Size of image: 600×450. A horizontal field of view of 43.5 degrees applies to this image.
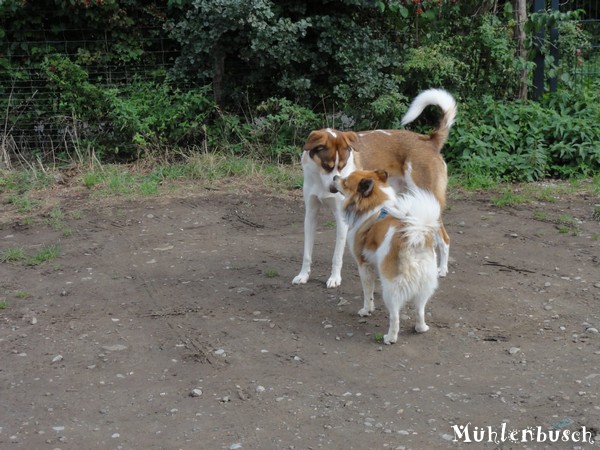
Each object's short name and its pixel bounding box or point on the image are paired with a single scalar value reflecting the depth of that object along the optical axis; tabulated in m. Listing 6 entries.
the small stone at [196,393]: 4.36
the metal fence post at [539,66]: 10.00
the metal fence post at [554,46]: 10.02
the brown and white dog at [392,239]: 4.71
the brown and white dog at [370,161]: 5.68
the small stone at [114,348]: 5.00
